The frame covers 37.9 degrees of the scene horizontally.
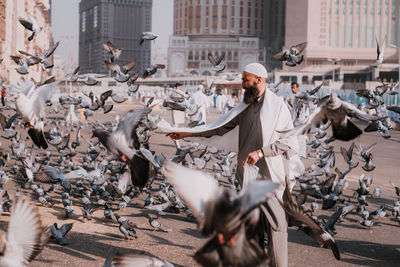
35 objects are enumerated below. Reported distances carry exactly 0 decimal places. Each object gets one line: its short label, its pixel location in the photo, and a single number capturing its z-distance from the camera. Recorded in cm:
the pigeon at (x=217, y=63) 983
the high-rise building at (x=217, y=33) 15112
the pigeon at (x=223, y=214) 293
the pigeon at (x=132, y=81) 793
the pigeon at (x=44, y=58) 781
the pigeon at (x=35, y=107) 474
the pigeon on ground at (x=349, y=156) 879
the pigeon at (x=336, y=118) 423
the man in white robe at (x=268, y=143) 465
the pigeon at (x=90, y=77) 850
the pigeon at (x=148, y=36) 864
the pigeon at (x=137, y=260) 393
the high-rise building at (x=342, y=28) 11725
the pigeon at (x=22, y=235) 357
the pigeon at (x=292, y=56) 800
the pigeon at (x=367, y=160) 902
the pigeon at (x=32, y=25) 885
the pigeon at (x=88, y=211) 723
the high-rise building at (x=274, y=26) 15712
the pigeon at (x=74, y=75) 840
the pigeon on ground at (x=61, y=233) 606
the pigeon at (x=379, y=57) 864
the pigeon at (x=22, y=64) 838
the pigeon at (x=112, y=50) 859
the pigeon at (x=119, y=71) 785
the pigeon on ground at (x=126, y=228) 630
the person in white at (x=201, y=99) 1919
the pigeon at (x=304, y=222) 479
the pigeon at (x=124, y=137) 423
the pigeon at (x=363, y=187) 802
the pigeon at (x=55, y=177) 741
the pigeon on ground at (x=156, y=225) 677
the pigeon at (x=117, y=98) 799
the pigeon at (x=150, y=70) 818
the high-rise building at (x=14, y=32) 4825
